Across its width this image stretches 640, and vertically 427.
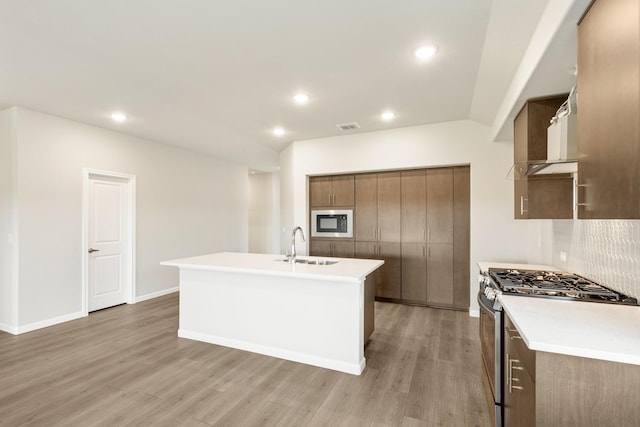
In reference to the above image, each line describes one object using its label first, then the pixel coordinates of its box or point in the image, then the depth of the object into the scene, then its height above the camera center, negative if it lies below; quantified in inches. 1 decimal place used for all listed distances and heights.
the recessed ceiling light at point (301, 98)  128.0 +50.6
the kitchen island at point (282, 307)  106.8 -36.0
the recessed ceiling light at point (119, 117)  151.2 +49.7
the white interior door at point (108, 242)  172.1 -16.4
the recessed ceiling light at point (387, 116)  152.6 +51.4
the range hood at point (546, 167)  68.0 +12.4
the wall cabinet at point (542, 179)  98.0 +12.2
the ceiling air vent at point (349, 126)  169.9 +51.1
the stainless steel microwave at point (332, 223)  200.5 -5.1
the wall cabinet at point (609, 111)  42.1 +16.6
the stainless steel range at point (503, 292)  70.9 -18.8
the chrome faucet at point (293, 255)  133.8 -17.9
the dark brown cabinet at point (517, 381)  50.6 -31.4
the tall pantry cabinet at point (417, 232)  173.2 -9.7
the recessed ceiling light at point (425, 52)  92.0 +50.7
